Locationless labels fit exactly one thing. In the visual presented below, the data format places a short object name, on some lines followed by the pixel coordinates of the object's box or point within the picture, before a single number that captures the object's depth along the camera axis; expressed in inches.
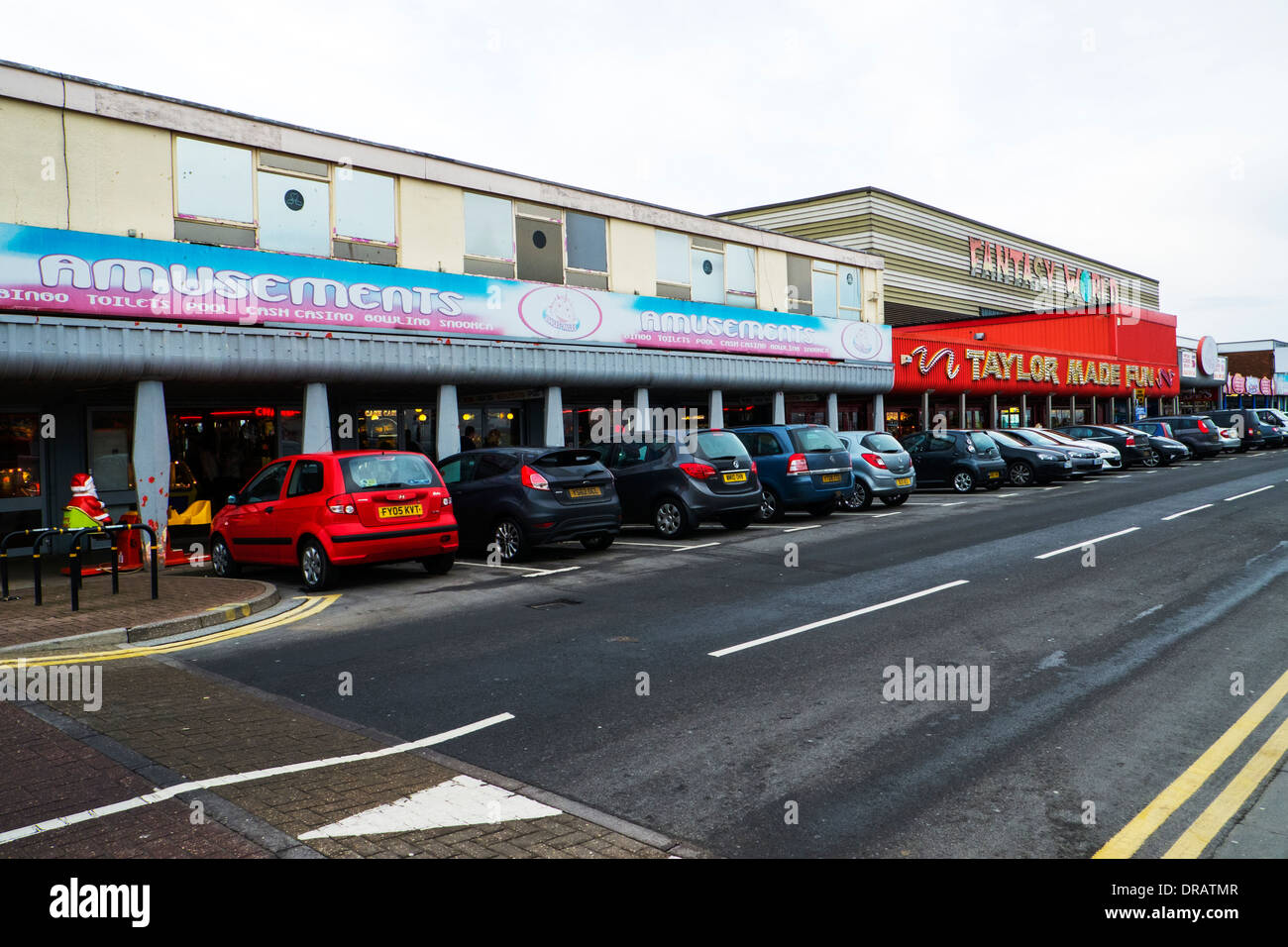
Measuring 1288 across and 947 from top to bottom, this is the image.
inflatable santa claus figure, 488.1
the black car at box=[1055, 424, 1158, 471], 1242.6
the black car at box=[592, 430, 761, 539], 602.2
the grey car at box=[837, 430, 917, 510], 753.0
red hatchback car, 433.7
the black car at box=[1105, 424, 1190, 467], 1274.6
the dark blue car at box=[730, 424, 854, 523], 673.0
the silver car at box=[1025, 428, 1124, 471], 1084.5
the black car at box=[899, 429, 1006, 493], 915.4
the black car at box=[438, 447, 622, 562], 508.1
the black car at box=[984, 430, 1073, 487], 980.6
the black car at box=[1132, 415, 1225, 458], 1424.7
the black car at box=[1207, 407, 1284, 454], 1556.3
